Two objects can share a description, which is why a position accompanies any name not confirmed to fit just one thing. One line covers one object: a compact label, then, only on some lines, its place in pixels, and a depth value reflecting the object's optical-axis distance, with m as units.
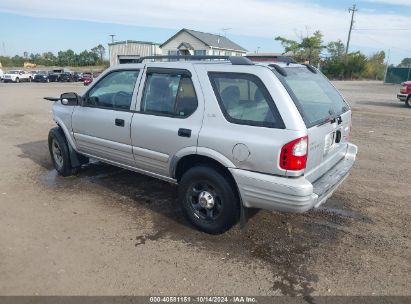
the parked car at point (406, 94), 16.20
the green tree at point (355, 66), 53.31
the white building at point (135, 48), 44.38
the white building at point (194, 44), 40.72
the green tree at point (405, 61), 94.94
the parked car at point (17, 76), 38.72
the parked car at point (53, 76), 41.31
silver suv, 3.17
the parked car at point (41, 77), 40.16
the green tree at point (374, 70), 54.75
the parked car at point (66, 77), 42.28
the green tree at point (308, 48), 55.50
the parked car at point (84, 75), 40.51
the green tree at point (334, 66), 53.34
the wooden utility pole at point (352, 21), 55.02
